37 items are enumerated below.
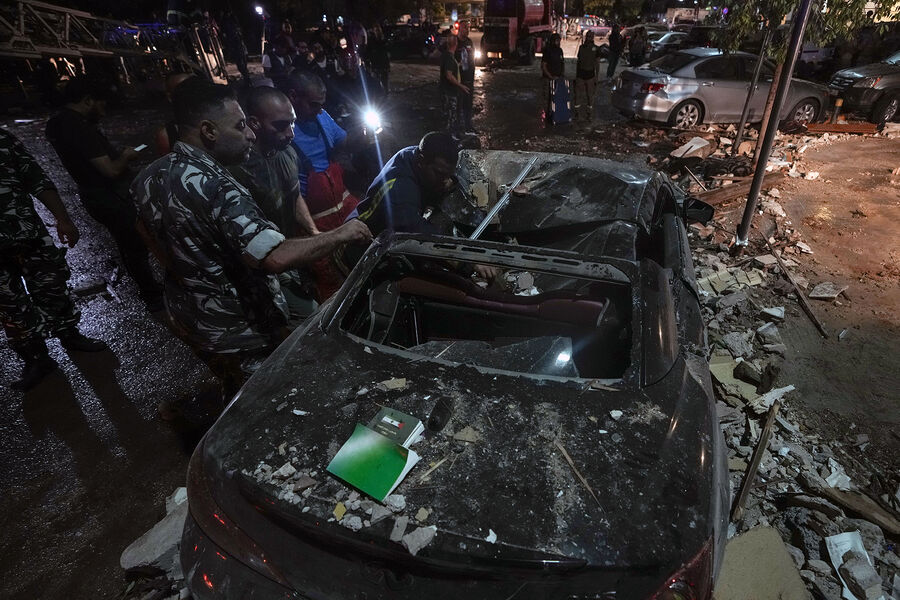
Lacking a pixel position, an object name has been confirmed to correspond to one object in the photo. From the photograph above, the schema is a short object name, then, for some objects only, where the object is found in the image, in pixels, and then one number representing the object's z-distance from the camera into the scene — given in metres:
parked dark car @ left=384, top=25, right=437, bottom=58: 19.75
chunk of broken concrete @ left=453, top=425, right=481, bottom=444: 1.50
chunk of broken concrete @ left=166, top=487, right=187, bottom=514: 2.47
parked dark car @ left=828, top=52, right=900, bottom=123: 8.89
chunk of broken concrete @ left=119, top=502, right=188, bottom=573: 2.13
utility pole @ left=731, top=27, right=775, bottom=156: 6.23
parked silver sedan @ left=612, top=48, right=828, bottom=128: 8.73
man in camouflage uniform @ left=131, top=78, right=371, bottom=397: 1.98
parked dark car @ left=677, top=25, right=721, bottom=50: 14.51
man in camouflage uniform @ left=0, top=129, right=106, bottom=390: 2.99
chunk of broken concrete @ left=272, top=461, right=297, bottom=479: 1.42
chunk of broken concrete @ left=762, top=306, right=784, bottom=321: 3.85
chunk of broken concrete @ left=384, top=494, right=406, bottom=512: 1.32
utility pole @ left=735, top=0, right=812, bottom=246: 4.16
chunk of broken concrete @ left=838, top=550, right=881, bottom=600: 1.90
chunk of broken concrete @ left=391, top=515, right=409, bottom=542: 1.25
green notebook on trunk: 1.37
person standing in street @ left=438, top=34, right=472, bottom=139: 8.43
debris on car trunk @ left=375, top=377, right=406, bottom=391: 1.71
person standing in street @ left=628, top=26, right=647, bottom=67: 15.43
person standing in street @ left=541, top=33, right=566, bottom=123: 9.57
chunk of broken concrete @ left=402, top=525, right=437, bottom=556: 1.23
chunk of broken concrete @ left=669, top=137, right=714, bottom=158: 7.12
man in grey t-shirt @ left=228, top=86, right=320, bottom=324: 2.88
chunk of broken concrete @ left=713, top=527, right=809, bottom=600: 1.86
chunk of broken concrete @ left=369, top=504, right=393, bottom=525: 1.29
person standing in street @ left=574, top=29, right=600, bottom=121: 9.82
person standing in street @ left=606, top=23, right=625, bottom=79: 13.63
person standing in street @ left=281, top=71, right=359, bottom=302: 3.69
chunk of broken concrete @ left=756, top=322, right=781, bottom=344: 3.58
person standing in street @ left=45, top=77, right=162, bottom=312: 3.45
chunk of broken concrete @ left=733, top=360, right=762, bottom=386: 3.08
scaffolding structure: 9.29
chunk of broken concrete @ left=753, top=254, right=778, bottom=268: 4.61
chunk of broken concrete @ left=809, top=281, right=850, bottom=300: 4.12
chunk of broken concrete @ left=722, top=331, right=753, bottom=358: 3.37
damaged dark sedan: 1.23
